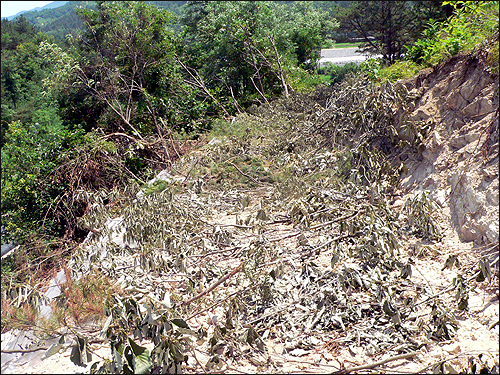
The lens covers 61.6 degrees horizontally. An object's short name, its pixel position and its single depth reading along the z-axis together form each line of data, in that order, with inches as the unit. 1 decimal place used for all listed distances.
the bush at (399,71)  214.1
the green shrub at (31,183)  286.4
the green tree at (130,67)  397.1
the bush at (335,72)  655.2
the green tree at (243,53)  446.6
